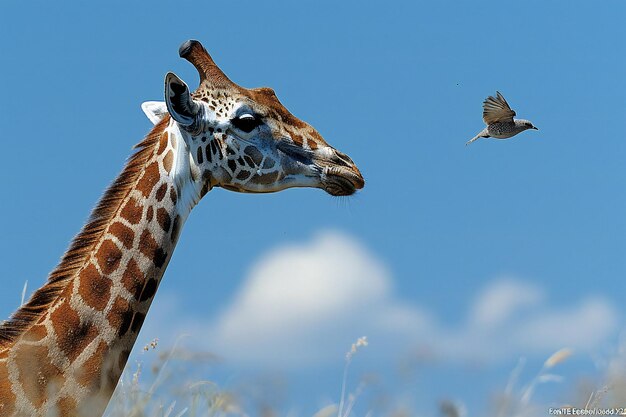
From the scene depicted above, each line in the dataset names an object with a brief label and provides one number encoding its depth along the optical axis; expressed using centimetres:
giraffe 1596
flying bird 3350
